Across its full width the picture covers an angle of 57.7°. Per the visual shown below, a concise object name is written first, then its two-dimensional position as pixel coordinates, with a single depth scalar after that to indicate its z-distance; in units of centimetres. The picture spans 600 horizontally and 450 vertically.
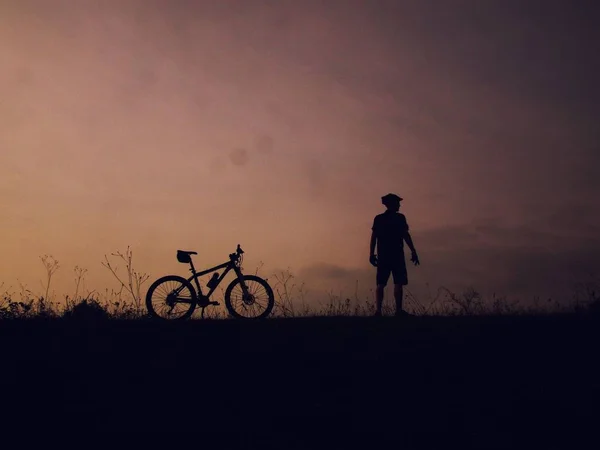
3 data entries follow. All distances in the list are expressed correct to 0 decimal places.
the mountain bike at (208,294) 1303
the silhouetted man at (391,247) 1288
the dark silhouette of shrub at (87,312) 1181
